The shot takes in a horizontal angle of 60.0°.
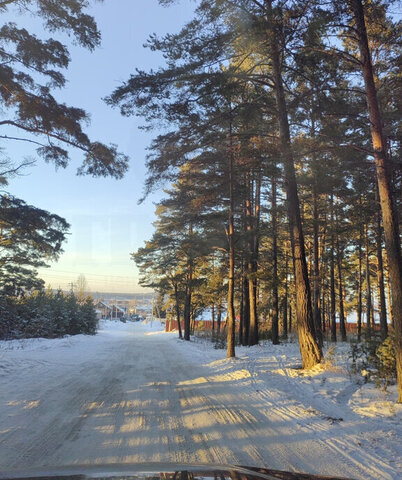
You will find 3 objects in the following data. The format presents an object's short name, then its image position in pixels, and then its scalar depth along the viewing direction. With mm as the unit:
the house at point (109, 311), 115475
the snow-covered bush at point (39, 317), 21109
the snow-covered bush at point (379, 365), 7176
